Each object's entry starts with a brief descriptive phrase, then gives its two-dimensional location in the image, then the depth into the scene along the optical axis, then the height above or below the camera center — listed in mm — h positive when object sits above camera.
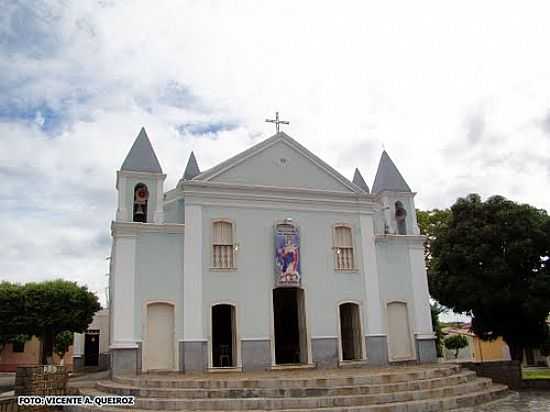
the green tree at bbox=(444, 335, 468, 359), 36688 -1057
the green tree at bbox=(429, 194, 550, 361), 19234 +2057
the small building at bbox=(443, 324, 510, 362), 38906 -1860
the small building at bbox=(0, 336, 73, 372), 38438 -756
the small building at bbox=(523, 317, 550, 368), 37341 -2407
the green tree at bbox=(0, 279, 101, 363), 28250 +1794
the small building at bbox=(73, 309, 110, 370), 33500 -70
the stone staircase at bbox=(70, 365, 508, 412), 13312 -1519
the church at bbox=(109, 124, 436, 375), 18672 +2458
